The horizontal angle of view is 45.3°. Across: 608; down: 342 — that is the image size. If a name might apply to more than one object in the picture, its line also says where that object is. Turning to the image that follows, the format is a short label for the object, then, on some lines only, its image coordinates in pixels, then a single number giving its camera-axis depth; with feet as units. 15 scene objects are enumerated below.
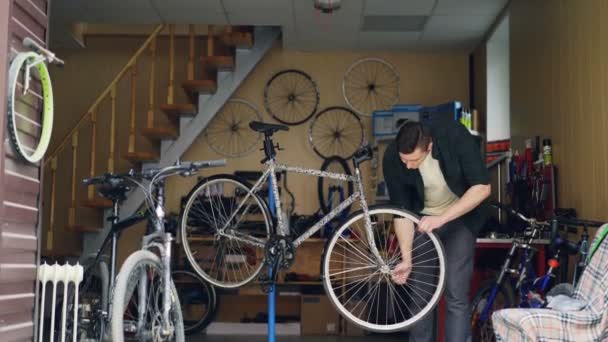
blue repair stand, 13.62
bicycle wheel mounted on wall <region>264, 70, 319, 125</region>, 26.55
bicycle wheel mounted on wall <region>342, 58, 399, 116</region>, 26.55
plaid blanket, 9.77
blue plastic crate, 24.67
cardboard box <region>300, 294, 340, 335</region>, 23.53
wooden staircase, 24.35
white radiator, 11.12
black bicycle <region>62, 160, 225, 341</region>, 11.96
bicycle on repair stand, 12.82
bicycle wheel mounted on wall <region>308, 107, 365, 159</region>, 26.43
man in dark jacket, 11.96
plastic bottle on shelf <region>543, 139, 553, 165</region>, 16.92
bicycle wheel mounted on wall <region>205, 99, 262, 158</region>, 26.55
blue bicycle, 13.89
